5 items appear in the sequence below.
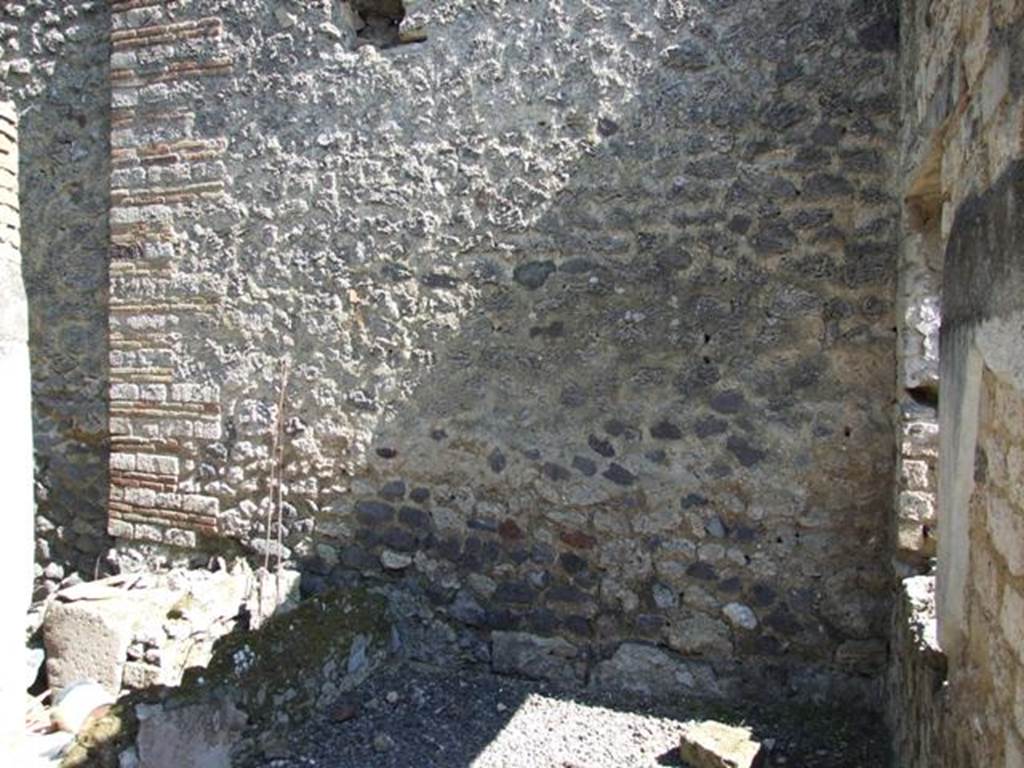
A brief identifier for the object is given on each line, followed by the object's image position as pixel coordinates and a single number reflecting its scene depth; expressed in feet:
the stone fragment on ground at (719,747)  10.35
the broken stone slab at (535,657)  13.19
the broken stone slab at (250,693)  9.88
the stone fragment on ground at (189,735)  9.94
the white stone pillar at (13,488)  7.18
